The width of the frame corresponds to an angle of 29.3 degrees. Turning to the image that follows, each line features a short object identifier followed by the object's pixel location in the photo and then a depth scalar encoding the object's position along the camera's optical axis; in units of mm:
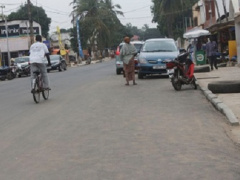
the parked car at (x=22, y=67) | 35250
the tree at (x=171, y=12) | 61656
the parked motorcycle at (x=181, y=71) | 13578
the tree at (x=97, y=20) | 69312
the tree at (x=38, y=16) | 91250
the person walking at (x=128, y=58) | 16484
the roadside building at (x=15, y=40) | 62916
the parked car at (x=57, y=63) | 38581
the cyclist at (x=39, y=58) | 12562
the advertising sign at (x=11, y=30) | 63500
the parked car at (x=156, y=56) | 18641
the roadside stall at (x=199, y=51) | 27583
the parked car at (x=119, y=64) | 23873
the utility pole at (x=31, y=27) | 41500
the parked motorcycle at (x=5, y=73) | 32625
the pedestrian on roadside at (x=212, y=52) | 22188
